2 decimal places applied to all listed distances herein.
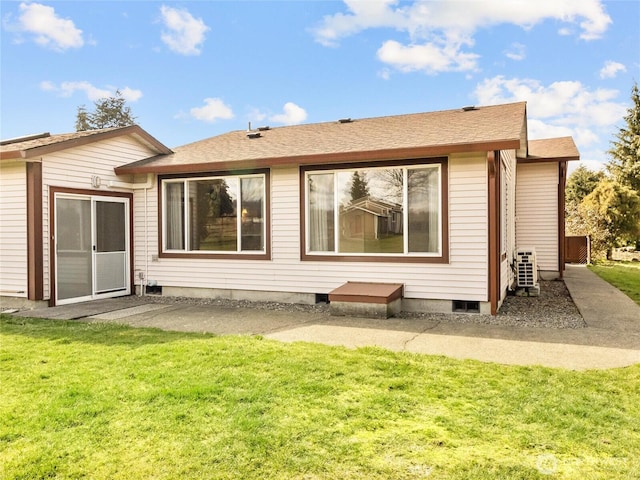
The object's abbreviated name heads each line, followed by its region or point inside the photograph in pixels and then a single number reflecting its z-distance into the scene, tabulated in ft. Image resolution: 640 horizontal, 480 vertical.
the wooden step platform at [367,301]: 22.40
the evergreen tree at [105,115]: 128.77
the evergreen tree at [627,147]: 85.35
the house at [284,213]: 23.31
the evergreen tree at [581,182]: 95.14
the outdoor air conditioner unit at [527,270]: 30.32
